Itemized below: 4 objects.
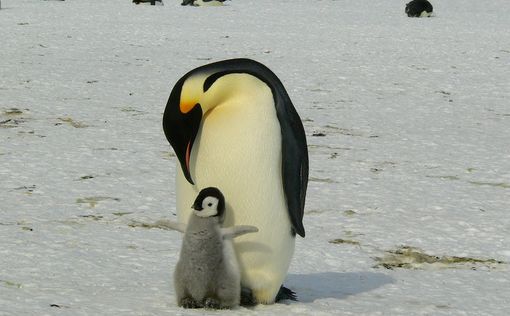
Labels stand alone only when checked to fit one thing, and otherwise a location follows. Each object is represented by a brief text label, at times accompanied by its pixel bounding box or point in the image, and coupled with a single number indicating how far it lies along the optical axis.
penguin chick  7.53
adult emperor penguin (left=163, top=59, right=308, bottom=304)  7.80
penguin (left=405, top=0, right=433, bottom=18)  41.33
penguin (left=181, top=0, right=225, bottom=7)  45.31
